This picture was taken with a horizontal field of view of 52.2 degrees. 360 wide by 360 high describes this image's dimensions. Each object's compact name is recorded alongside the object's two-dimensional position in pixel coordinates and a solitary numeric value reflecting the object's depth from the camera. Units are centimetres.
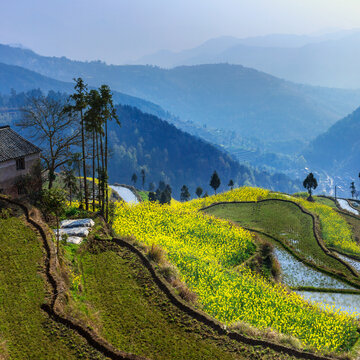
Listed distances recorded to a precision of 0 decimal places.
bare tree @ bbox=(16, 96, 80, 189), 3922
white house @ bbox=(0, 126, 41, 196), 3394
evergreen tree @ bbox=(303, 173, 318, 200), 10624
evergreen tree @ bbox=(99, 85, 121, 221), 3791
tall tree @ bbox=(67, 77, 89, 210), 3838
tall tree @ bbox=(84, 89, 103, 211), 3822
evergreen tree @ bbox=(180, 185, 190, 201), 16925
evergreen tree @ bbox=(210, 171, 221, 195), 11181
